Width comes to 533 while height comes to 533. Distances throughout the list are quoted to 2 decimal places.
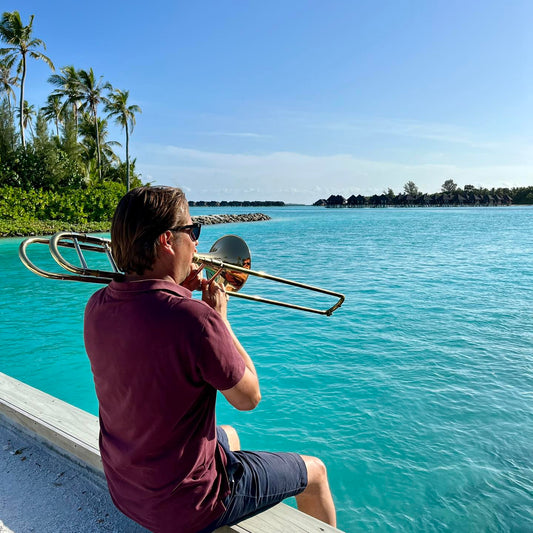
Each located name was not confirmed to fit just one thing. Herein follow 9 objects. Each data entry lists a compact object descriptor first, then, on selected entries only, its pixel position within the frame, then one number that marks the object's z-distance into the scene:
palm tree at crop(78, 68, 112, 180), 36.06
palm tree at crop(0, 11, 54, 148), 27.59
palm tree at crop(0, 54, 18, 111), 36.66
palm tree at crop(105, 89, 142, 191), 37.03
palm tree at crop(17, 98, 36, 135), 47.50
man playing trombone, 1.22
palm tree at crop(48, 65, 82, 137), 35.47
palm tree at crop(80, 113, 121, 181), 35.68
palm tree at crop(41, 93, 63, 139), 42.00
